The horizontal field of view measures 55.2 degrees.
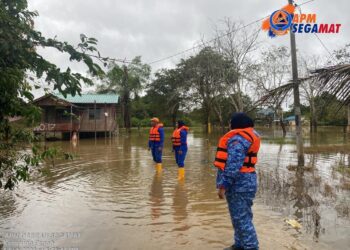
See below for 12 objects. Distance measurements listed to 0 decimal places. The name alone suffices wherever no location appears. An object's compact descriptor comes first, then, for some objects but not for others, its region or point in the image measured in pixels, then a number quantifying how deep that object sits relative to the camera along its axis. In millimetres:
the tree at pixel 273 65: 34688
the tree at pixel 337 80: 3861
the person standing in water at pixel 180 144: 9586
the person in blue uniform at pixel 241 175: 3988
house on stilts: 30172
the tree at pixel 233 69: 27016
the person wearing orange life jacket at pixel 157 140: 10352
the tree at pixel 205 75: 32281
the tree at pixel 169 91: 42844
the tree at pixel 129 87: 47281
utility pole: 11180
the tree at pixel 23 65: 3396
